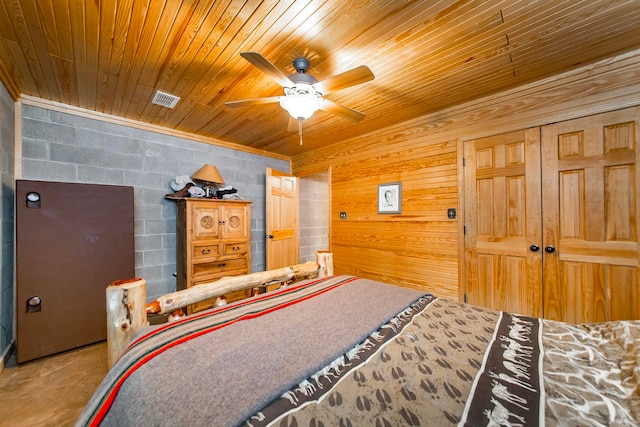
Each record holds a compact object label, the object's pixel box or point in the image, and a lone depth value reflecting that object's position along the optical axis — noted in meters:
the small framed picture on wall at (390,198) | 3.07
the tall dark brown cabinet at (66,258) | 2.14
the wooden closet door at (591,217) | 1.83
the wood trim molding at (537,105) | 1.81
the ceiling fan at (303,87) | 1.45
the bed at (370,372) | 0.70
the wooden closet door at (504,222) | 2.18
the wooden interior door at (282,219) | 3.82
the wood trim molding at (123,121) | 2.41
